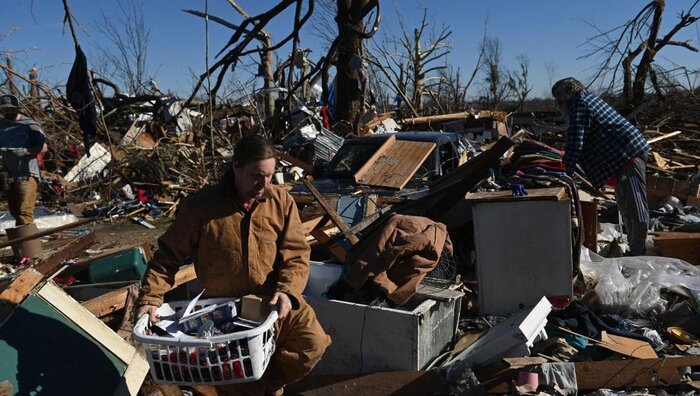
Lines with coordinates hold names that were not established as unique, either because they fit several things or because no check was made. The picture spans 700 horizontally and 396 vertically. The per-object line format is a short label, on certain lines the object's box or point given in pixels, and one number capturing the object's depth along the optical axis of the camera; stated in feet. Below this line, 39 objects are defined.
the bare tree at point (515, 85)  91.68
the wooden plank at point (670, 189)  26.78
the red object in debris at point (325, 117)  43.78
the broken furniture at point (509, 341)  11.89
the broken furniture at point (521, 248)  14.30
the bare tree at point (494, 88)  90.34
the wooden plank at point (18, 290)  11.82
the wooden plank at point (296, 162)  31.42
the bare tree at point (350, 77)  41.14
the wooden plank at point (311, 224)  17.26
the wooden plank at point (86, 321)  10.90
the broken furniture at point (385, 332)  12.02
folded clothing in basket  8.61
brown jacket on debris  13.01
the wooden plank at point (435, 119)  42.06
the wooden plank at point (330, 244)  16.02
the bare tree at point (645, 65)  48.93
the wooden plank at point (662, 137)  38.36
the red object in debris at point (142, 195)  35.55
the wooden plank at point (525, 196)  14.24
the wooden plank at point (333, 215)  15.79
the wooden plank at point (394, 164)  21.65
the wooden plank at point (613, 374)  11.60
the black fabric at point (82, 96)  24.98
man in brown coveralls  8.96
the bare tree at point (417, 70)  62.46
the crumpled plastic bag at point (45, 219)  30.91
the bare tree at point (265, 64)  39.91
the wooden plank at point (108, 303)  13.70
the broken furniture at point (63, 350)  10.53
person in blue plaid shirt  17.72
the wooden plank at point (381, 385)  11.68
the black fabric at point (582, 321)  13.74
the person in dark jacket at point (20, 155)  23.18
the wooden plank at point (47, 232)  16.31
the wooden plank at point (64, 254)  16.88
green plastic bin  16.74
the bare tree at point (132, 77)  81.05
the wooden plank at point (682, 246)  18.21
